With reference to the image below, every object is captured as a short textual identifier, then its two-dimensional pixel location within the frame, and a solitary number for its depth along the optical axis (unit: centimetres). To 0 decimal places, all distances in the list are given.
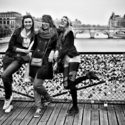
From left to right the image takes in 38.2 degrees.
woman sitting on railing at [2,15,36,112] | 279
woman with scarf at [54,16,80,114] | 266
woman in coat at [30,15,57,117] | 272
